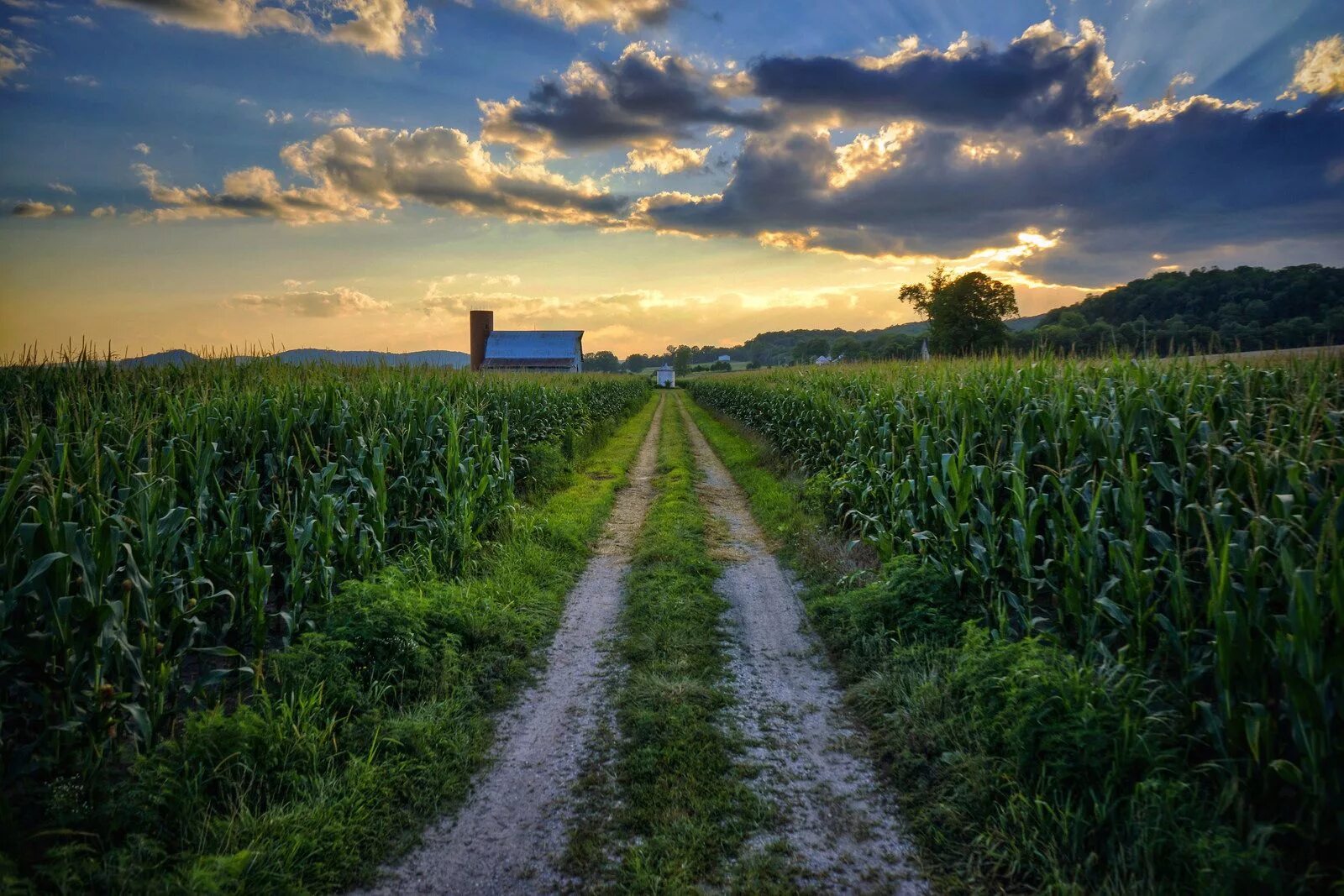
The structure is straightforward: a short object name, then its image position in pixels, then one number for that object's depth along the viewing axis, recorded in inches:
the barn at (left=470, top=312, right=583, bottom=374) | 2817.4
